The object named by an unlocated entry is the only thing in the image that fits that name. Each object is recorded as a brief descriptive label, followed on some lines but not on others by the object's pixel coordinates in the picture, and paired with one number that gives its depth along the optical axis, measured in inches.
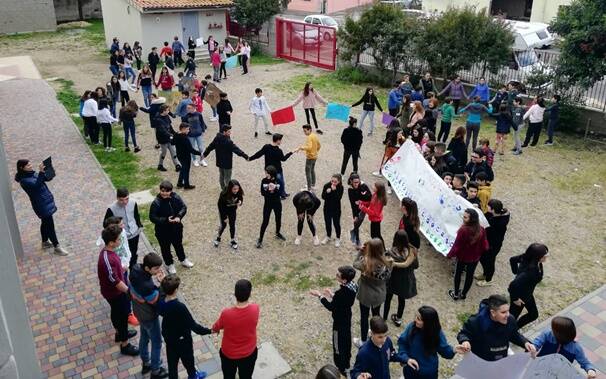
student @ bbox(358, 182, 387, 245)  335.0
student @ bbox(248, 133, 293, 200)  399.9
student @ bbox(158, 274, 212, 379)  212.7
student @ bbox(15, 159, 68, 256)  326.3
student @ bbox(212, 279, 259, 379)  209.0
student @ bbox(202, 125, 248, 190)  410.3
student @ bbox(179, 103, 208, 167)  481.1
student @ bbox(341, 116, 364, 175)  444.8
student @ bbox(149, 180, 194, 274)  307.4
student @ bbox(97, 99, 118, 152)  529.3
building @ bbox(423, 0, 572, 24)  1250.8
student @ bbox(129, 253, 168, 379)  225.2
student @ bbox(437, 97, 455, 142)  544.7
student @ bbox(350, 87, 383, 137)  556.7
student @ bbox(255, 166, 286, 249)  346.3
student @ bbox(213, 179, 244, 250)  338.3
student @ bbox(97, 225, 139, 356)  246.2
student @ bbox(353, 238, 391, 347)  247.0
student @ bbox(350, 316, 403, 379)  192.5
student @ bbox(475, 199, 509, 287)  312.0
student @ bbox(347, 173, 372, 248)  345.1
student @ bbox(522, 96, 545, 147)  558.9
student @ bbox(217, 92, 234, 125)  536.1
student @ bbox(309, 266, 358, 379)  227.3
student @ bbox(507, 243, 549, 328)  248.2
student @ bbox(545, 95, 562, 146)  578.6
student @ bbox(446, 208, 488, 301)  291.9
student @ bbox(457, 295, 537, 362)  203.5
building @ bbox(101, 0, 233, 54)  966.2
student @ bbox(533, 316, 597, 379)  197.9
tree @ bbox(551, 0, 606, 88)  582.2
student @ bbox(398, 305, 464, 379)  194.2
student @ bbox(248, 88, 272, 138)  562.9
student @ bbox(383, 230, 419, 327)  261.9
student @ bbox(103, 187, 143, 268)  297.6
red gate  927.7
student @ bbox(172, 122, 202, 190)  432.1
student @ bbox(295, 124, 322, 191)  420.2
